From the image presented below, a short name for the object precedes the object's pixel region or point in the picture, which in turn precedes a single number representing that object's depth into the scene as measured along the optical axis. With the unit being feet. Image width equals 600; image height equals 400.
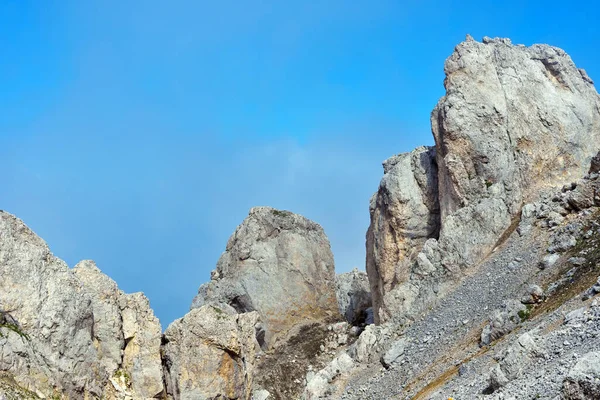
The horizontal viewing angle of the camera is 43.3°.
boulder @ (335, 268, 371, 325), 284.61
